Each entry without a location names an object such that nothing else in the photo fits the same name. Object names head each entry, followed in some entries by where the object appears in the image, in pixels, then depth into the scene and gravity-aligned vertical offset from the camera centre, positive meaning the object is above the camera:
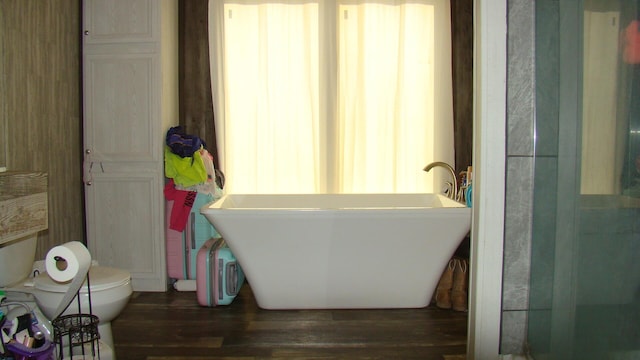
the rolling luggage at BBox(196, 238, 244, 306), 3.16 -0.89
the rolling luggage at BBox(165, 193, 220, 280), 3.53 -0.74
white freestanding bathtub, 2.92 -0.68
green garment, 3.43 -0.22
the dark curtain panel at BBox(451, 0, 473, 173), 3.98 +0.52
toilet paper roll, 1.95 -0.50
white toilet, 2.15 -0.68
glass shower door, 1.28 -0.14
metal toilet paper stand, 1.97 -0.78
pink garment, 3.47 -0.47
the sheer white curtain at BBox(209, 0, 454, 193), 3.92 +0.35
